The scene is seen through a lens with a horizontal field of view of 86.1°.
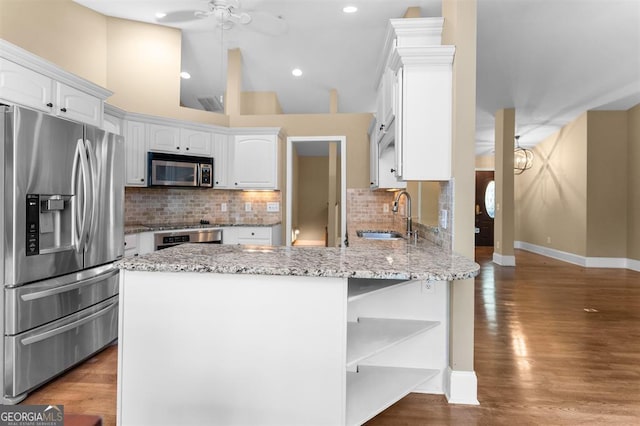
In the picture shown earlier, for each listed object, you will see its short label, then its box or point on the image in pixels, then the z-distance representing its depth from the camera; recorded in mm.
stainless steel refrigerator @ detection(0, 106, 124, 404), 1979
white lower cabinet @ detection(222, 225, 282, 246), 4379
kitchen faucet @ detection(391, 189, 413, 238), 2796
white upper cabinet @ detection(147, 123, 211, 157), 4090
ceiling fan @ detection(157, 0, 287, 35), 3203
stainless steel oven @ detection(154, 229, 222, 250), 3730
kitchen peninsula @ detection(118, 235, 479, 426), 1556
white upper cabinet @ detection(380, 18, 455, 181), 2143
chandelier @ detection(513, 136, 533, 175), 8405
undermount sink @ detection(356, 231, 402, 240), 3523
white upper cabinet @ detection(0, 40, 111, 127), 2111
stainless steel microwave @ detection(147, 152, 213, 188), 4008
